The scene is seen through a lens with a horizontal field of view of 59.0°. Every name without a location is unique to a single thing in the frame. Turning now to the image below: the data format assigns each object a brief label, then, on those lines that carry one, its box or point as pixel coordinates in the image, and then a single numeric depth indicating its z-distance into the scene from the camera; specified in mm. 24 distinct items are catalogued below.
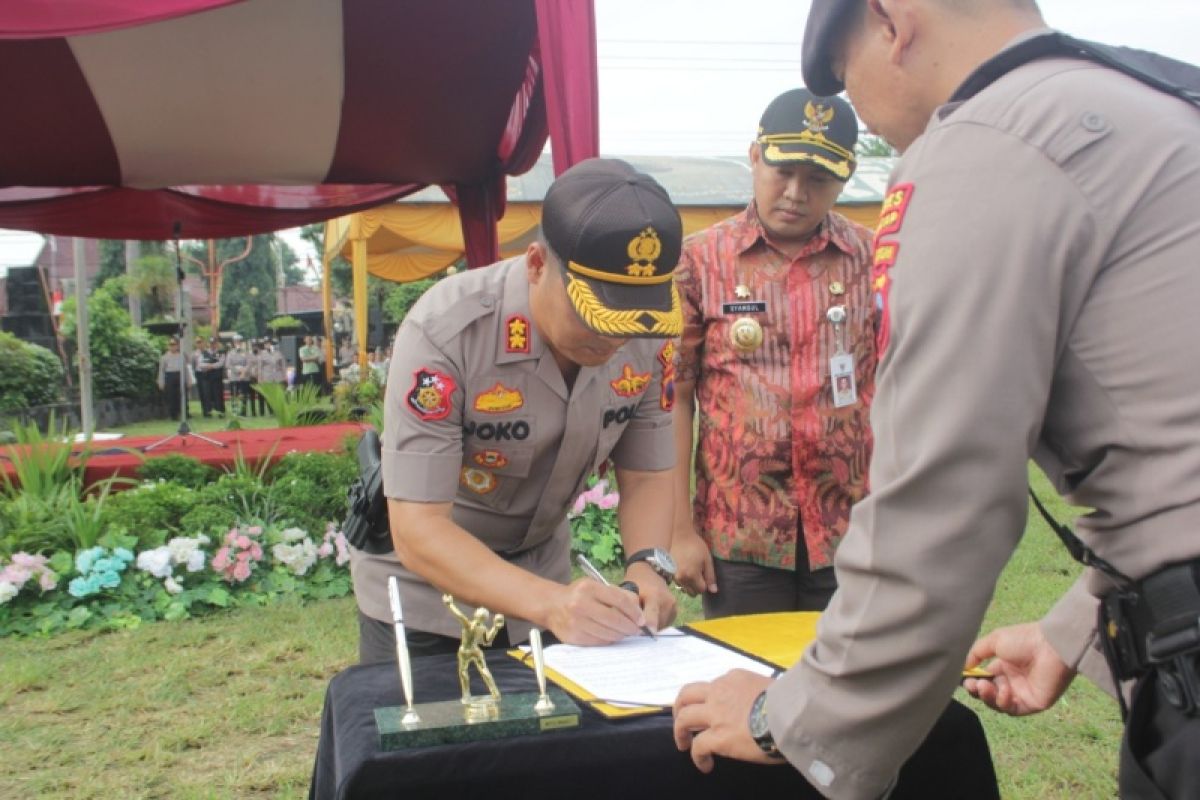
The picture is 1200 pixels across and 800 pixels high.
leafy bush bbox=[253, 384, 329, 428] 7613
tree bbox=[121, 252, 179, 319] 23594
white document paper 1334
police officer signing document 1571
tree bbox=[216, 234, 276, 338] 41812
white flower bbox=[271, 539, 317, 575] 4754
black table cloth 1132
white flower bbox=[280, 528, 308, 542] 4801
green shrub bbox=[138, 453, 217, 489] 5492
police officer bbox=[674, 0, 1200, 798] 845
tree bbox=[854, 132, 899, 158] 29312
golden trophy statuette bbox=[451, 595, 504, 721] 1287
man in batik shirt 2244
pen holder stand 1158
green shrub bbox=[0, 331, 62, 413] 13180
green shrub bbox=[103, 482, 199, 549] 4711
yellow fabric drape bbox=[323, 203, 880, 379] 13086
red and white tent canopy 5441
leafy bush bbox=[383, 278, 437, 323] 26281
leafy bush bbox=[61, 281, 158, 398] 15734
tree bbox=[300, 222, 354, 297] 38125
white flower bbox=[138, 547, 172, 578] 4531
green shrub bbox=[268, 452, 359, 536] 5008
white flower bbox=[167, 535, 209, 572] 4586
